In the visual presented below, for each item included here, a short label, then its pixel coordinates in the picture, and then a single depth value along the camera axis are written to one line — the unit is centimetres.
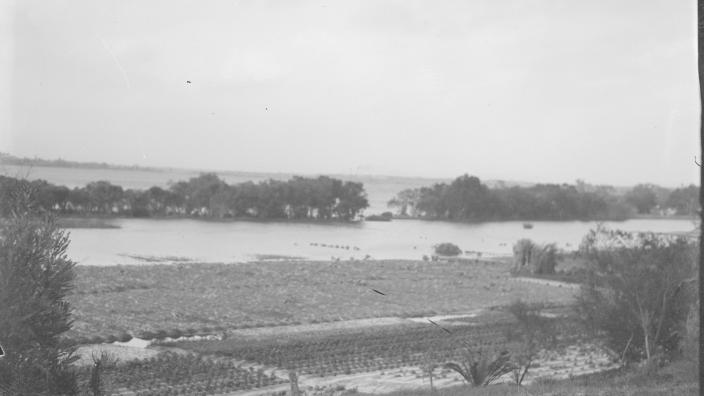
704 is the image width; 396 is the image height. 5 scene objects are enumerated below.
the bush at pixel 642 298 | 1627
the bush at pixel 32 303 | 980
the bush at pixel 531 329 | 1709
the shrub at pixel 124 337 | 1912
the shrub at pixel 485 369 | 1347
